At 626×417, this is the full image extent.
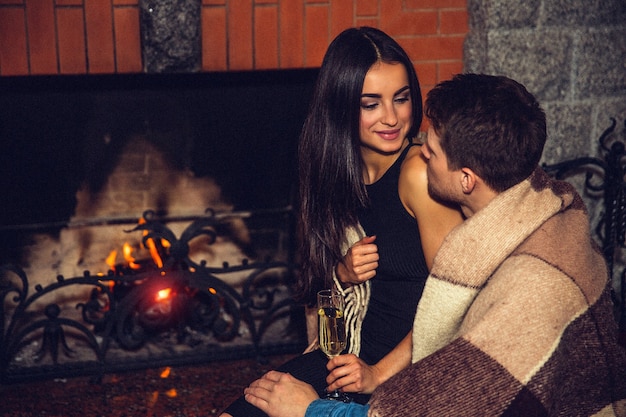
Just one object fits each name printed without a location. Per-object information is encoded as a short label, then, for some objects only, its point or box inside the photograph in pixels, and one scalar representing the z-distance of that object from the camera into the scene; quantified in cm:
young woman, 234
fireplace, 330
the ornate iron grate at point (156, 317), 321
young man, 161
